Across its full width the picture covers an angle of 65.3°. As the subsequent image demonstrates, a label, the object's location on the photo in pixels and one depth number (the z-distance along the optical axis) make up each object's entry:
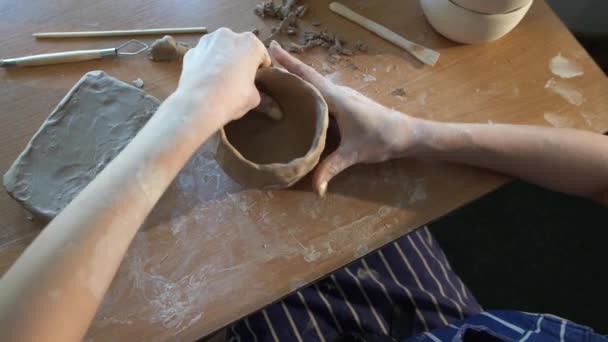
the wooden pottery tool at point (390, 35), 0.87
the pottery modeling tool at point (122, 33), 0.84
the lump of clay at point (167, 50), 0.81
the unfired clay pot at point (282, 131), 0.67
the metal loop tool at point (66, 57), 0.80
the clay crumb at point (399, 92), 0.83
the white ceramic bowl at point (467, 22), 0.83
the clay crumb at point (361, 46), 0.87
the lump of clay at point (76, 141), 0.69
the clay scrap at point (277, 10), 0.89
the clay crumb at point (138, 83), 0.81
